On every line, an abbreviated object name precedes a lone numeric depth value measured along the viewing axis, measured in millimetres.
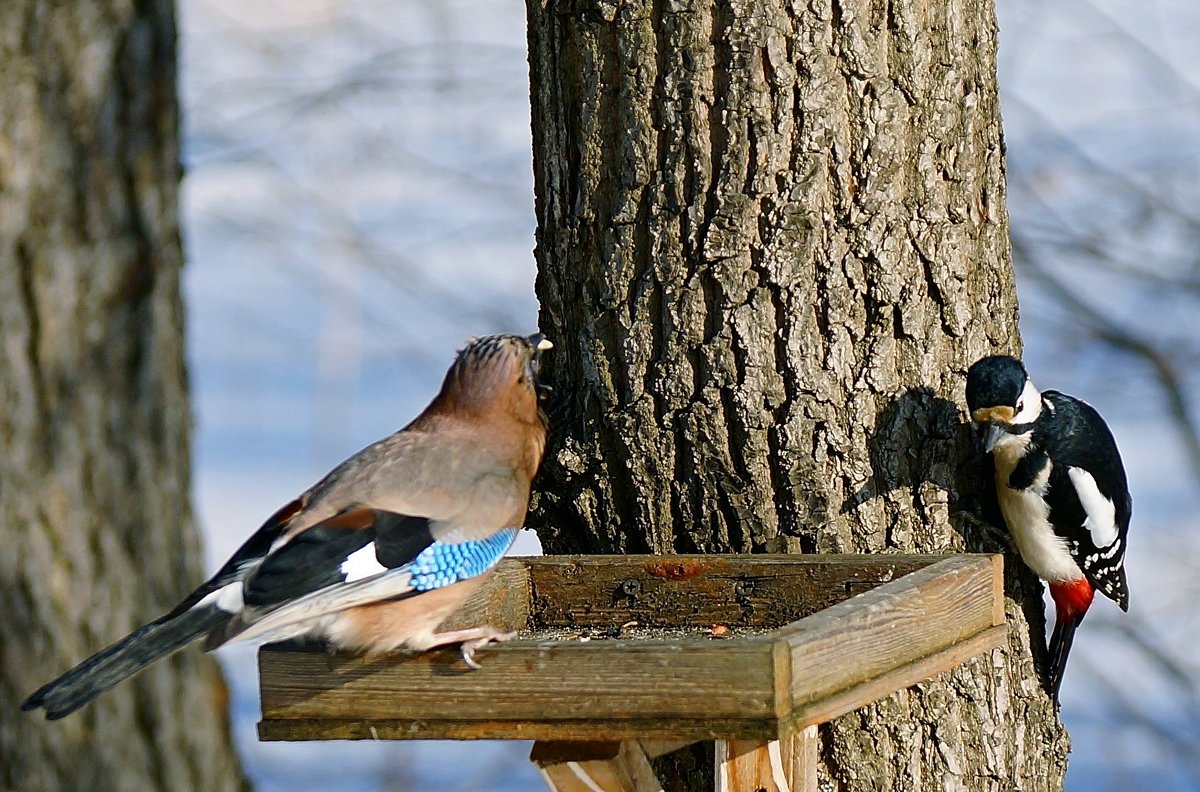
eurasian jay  5281
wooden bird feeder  5121
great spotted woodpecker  7027
